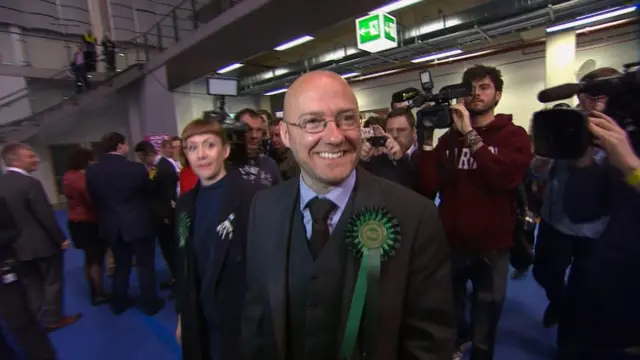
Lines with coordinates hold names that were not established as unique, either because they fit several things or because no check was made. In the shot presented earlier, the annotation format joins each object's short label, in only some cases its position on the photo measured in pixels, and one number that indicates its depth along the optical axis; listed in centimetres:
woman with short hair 146
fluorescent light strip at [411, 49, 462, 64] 759
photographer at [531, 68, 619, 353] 129
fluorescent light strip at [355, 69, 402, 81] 1045
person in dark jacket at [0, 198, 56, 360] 195
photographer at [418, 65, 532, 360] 165
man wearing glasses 81
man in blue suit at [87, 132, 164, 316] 299
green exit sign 529
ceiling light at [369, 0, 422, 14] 484
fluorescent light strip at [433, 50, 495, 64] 854
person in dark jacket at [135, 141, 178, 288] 333
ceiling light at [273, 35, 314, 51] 669
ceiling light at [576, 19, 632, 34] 645
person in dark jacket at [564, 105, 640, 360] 86
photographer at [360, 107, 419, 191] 191
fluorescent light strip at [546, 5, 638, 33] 516
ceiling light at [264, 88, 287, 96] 1160
